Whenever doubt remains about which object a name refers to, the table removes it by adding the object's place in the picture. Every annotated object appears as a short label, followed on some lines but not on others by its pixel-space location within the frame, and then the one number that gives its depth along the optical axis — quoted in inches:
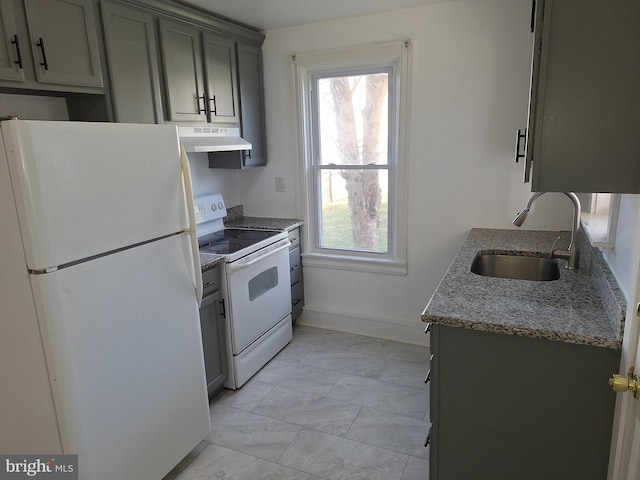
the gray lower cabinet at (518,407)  54.4
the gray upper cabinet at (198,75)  97.8
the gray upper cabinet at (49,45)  67.2
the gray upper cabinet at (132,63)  83.7
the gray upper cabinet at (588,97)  47.2
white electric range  102.2
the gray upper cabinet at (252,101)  121.9
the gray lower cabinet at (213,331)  95.2
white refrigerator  53.4
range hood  99.3
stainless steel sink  90.8
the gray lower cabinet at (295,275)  131.8
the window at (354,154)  118.0
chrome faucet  76.7
